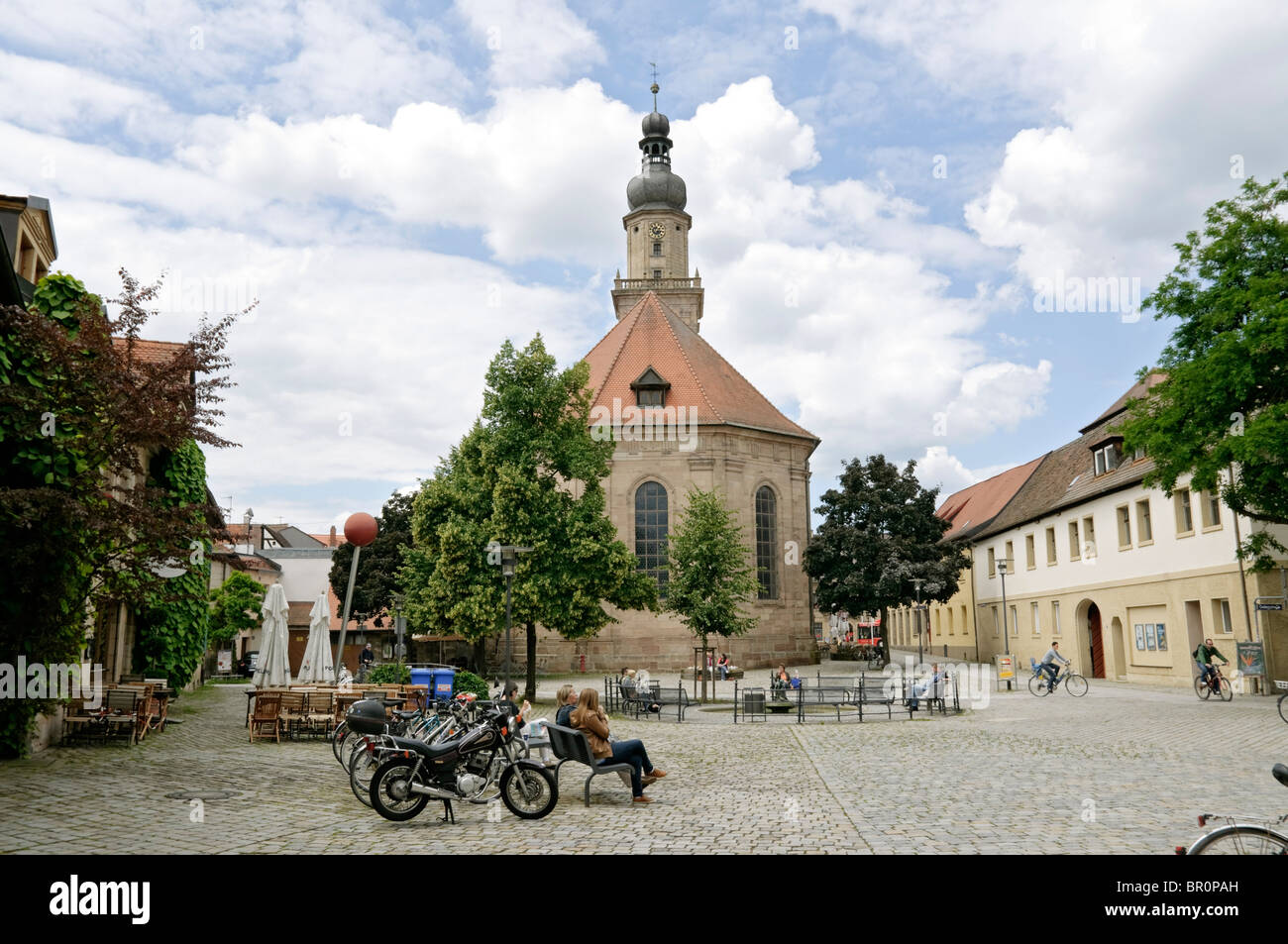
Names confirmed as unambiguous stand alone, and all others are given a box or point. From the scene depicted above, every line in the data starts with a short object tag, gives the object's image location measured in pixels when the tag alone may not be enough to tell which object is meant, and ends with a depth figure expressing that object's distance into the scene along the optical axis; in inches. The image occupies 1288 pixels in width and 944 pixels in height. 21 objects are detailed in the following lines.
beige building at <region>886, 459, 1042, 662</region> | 1982.0
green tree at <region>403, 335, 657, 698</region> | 1005.2
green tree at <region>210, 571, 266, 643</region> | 1878.7
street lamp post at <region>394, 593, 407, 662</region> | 1048.6
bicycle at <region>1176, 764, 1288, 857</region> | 209.3
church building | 1609.3
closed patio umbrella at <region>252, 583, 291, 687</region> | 759.1
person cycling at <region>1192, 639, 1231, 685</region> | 964.6
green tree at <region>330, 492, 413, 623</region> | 1924.2
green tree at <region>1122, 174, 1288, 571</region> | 801.6
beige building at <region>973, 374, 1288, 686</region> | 1089.4
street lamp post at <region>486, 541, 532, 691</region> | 709.9
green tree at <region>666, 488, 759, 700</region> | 1098.7
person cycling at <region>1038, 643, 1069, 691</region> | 1120.8
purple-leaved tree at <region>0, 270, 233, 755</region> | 486.3
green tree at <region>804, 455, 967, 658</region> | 1711.4
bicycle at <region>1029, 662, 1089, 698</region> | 1114.1
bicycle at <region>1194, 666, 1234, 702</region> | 960.9
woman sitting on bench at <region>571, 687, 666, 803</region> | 418.3
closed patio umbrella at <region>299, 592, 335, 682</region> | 852.6
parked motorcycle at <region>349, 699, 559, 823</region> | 369.1
